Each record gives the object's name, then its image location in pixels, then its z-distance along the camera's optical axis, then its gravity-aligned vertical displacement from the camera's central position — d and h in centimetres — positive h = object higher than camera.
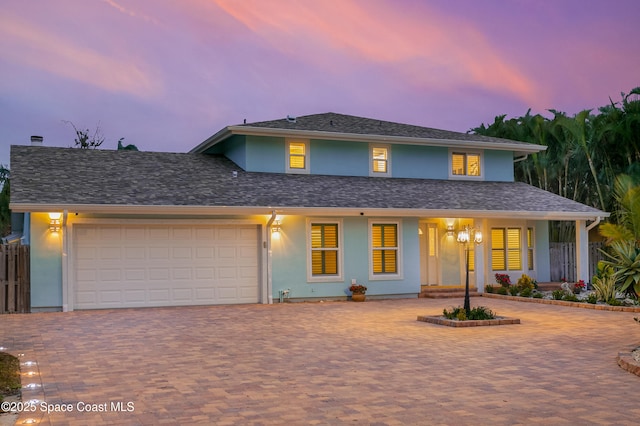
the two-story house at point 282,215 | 1588 +83
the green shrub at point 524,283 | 1916 -121
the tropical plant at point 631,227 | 1067 +26
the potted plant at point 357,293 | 1814 -138
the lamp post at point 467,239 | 1319 +9
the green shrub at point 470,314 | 1283 -144
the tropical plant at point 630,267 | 980 -39
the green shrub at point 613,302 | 1579 -149
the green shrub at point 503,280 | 1969 -114
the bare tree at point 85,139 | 3722 +633
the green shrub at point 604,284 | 1625 -109
